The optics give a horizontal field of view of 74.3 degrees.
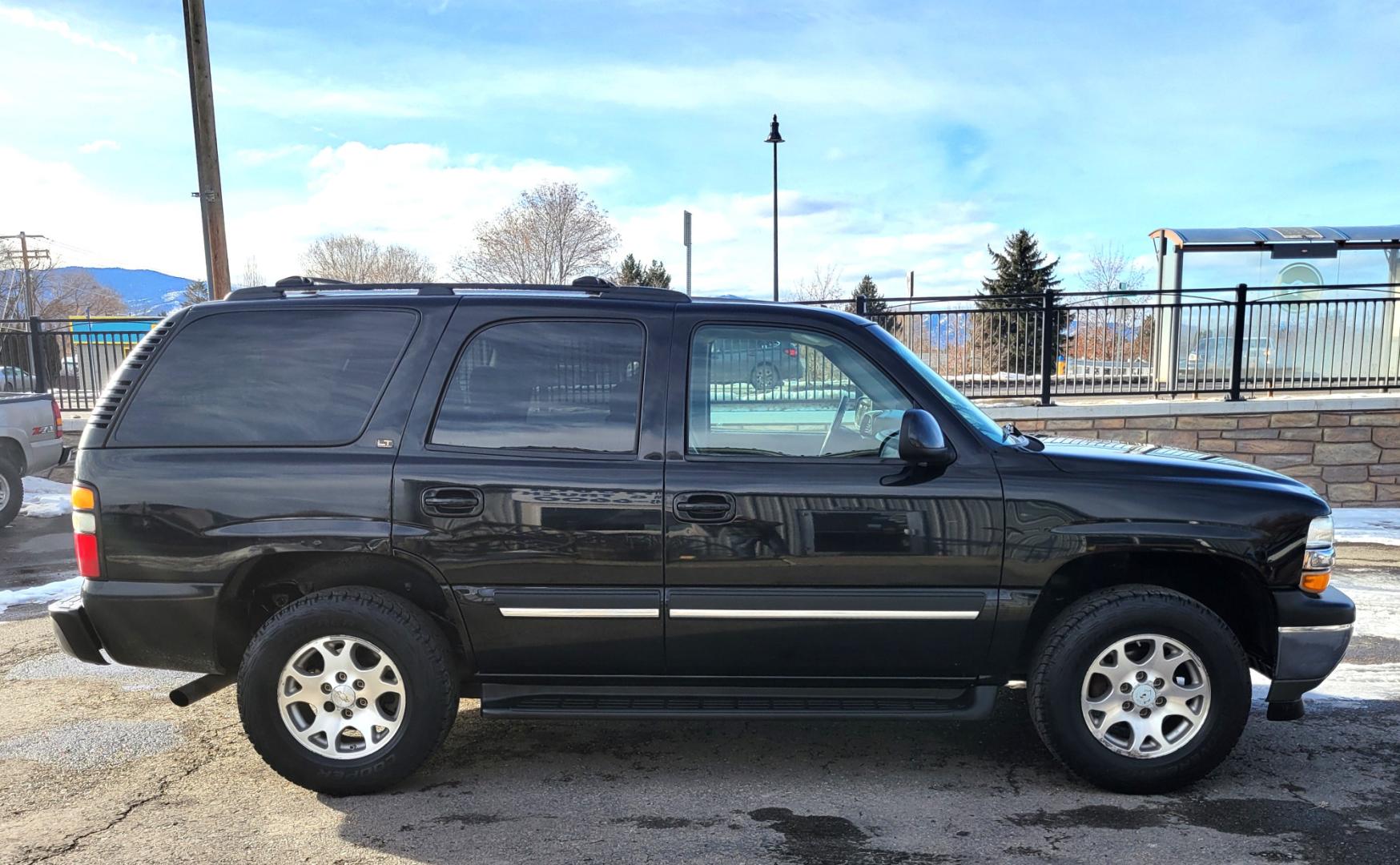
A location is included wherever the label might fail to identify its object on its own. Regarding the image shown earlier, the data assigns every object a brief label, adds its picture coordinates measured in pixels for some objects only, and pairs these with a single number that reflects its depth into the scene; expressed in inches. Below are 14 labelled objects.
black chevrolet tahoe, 132.6
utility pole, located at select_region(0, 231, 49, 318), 2337.6
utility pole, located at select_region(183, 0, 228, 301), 379.9
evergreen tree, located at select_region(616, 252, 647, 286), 1882.4
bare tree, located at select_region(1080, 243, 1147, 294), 1562.5
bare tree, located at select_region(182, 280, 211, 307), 2524.6
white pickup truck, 356.8
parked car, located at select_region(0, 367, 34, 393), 462.0
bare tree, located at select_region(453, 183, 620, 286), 1604.3
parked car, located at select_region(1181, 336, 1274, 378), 394.9
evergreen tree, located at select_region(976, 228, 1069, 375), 403.2
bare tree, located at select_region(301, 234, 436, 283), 1909.4
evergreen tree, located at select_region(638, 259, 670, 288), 2006.9
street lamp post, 1022.4
